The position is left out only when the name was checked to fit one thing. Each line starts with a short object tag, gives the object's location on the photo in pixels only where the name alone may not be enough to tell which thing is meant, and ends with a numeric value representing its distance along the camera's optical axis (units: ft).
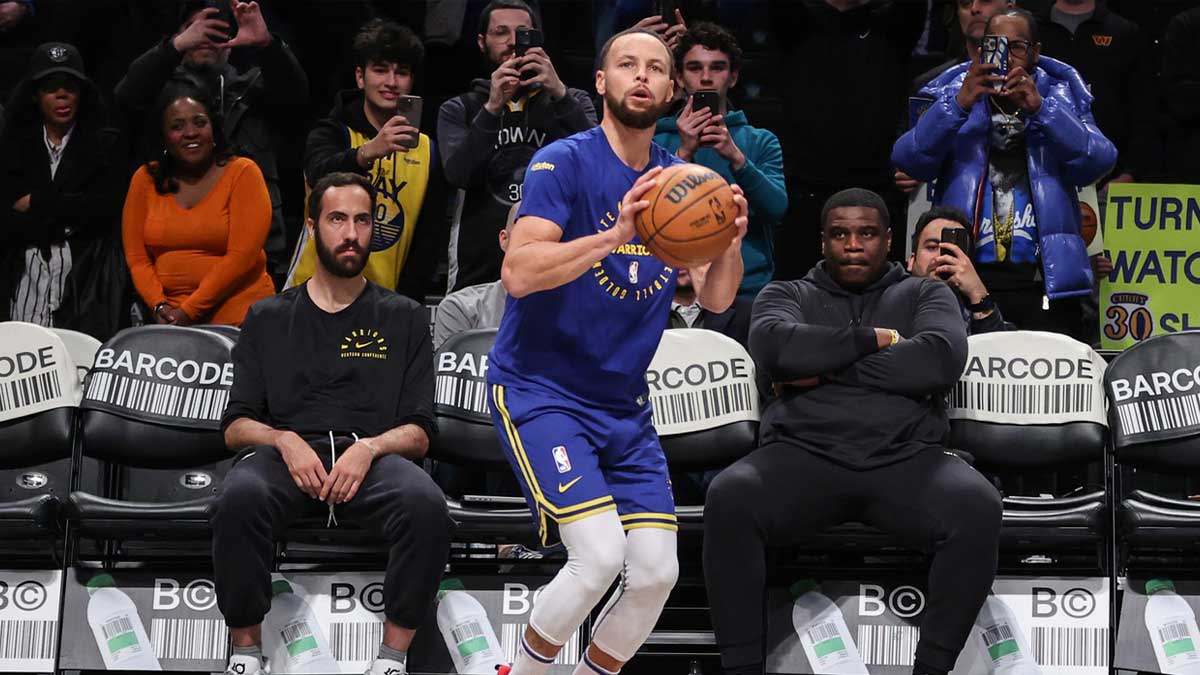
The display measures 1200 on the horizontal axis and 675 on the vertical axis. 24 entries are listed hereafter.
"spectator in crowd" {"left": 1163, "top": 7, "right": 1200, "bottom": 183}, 58.85
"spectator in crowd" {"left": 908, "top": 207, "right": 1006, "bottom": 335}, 45.65
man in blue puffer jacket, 49.39
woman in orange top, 52.13
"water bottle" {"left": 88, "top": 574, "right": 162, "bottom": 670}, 41.24
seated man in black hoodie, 38.47
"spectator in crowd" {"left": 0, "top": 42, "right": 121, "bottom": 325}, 55.62
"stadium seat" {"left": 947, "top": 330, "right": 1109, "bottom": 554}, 43.42
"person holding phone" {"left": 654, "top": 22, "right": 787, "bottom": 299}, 50.44
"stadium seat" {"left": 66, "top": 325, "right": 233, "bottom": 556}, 44.83
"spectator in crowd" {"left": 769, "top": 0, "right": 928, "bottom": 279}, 57.62
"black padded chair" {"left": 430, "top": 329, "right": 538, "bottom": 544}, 44.68
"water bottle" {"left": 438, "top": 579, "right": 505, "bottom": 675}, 41.24
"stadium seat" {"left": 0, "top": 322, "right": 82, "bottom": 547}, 44.88
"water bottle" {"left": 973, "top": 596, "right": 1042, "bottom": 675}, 40.57
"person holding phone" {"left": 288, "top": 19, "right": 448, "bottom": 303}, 53.67
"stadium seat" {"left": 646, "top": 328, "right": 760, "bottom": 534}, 44.21
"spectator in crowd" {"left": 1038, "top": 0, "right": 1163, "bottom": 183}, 58.44
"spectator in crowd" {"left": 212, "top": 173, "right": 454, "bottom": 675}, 39.42
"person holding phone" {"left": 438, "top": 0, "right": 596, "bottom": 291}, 50.67
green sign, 52.80
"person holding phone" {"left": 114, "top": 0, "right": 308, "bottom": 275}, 56.59
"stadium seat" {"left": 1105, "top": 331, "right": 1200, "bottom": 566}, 42.88
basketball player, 33.71
